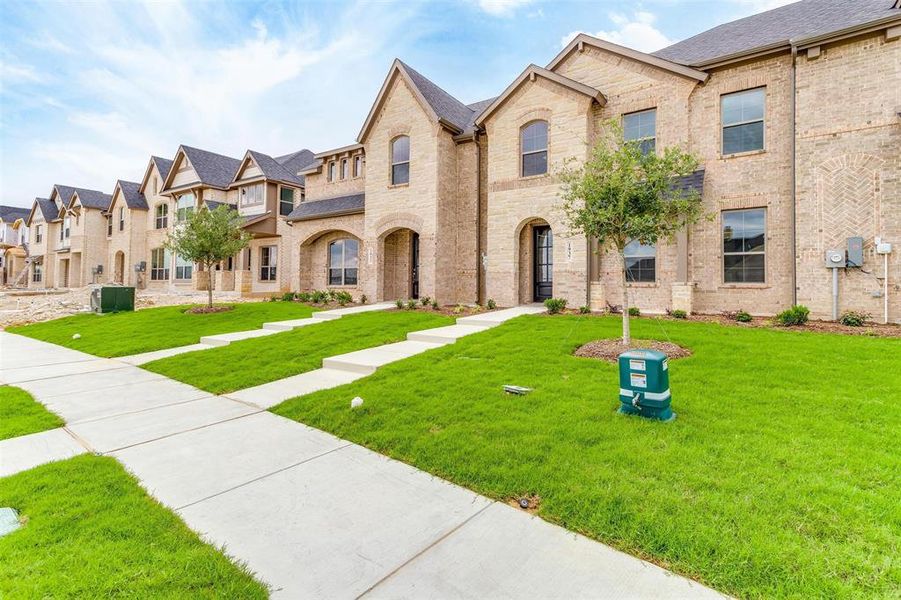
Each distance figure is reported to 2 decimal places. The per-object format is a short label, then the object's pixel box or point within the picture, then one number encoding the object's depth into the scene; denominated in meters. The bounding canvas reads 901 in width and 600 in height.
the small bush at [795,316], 10.00
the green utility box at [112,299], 18.12
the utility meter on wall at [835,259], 10.36
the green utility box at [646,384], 4.41
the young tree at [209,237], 16.14
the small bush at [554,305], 12.65
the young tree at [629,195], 7.52
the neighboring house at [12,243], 42.97
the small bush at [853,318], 9.80
